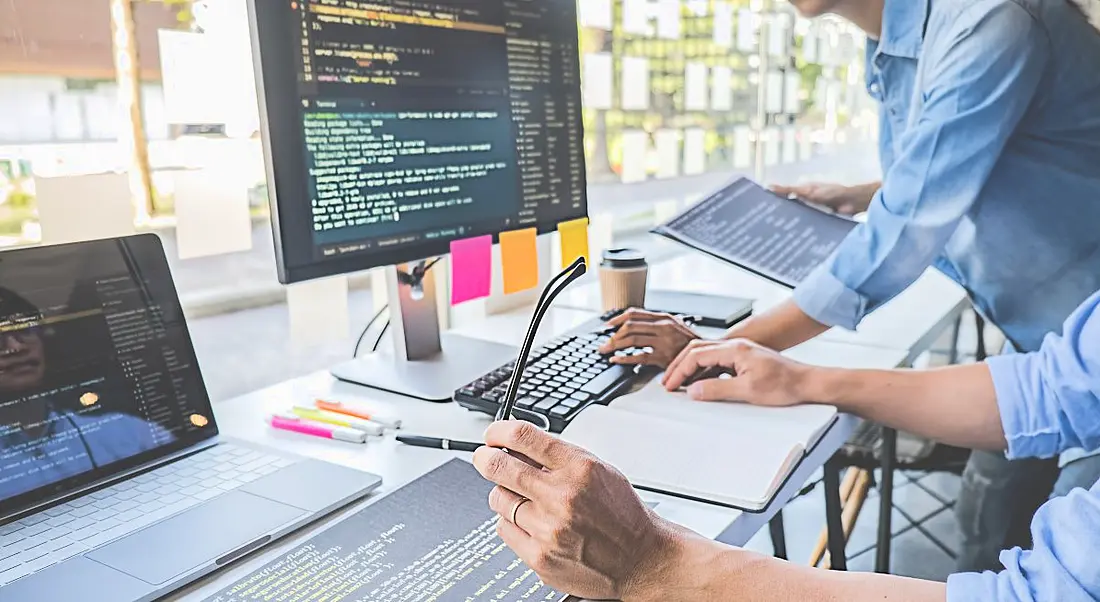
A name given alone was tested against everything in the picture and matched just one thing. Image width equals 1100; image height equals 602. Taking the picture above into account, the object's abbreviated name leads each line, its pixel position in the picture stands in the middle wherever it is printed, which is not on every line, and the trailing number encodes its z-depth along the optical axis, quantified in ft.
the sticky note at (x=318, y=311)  3.76
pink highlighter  2.88
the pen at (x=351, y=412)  2.98
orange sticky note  3.86
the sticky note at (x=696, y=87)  6.97
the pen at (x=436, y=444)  2.69
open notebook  2.48
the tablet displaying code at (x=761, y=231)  4.83
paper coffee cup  4.30
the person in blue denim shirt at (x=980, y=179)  3.39
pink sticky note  3.62
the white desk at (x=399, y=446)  2.32
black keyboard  2.99
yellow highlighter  2.92
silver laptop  2.08
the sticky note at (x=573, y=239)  4.15
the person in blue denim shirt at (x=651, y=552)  1.92
